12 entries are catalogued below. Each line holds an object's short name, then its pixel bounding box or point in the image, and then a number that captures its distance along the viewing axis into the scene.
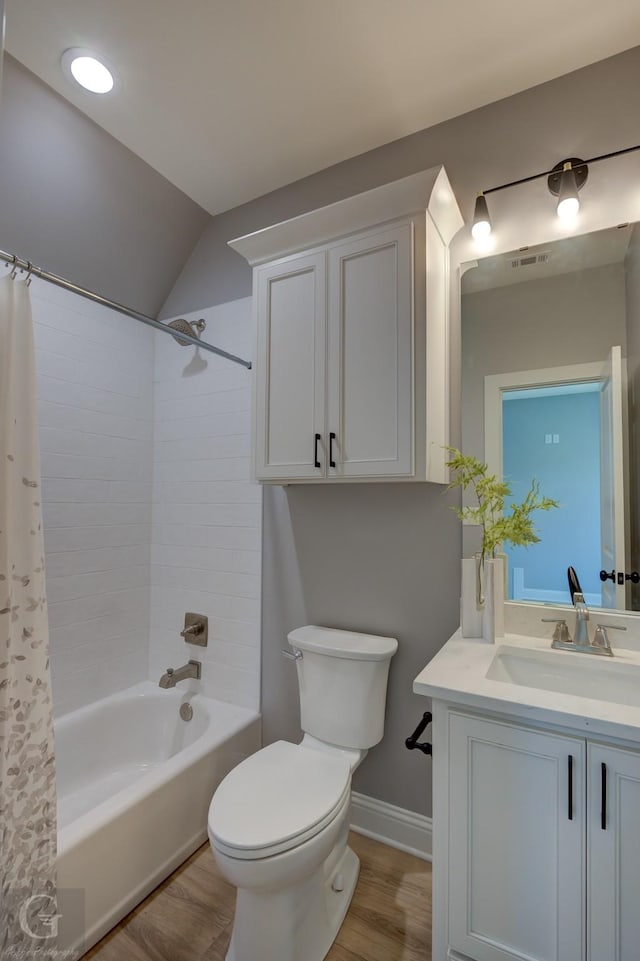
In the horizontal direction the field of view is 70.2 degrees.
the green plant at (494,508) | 1.46
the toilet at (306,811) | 1.17
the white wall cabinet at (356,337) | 1.49
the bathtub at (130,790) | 1.34
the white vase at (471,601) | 1.50
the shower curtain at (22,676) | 1.14
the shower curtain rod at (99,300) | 1.29
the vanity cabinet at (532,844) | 0.96
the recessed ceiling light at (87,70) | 1.50
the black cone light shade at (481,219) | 1.59
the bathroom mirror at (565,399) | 1.43
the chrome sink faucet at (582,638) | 1.34
